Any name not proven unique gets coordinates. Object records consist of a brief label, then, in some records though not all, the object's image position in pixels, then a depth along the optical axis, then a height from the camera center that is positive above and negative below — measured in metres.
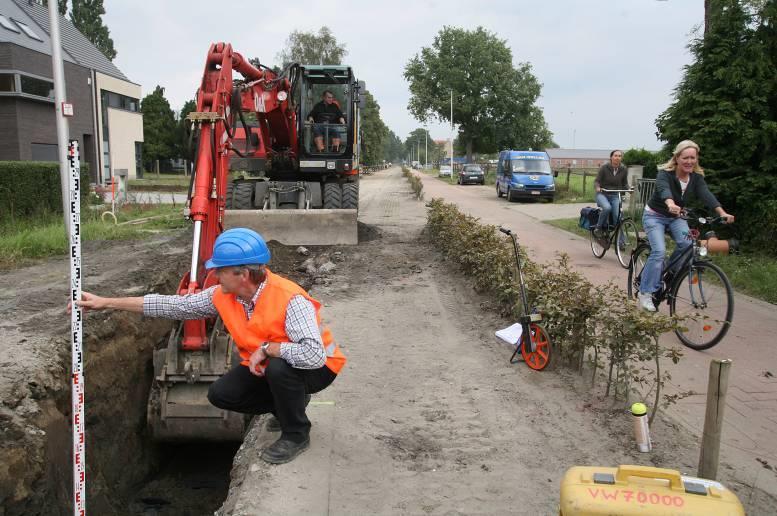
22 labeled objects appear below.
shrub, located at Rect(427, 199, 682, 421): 4.25 -1.18
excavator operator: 12.34 +0.97
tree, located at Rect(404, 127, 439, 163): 161.75 +6.42
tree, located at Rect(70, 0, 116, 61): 62.50 +14.45
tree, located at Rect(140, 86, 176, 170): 60.09 +2.82
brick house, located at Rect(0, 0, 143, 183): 26.61 +3.33
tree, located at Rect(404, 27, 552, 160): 61.41 +7.85
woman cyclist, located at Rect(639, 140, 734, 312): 6.26 -0.30
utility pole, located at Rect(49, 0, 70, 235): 9.15 +1.16
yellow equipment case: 2.00 -1.09
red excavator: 4.80 -0.32
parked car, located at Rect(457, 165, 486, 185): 43.56 -0.54
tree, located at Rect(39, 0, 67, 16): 59.06 +15.00
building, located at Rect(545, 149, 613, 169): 111.94 +2.50
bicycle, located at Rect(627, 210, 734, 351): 5.64 -1.18
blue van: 25.59 -0.32
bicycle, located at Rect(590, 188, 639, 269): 10.28 -1.21
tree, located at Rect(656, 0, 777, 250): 10.26 +1.04
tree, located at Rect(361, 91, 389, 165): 66.31 +4.25
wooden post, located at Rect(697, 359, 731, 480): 3.11 -1.27
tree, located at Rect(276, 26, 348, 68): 56.69 +10.93
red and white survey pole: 3.39 -1.00
